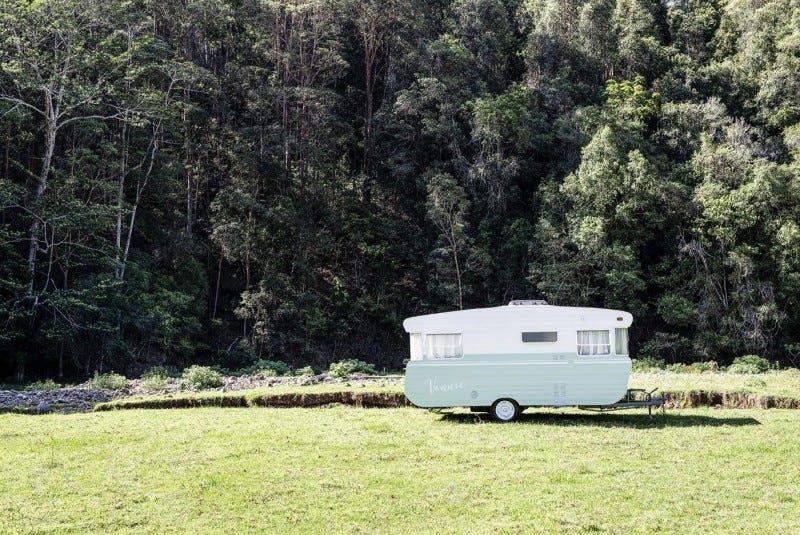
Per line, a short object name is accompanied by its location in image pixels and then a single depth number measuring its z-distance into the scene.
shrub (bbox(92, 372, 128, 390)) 21.84
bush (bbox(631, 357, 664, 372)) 28.09
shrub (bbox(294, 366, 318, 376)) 25.48
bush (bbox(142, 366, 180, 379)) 24.45
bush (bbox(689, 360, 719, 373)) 27.52
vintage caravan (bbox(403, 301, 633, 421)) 13.98
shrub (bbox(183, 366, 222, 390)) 21.02
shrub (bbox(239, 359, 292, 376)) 28.00
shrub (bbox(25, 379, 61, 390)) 22.55
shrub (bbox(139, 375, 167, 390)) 20.88
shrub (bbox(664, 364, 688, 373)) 27.18
